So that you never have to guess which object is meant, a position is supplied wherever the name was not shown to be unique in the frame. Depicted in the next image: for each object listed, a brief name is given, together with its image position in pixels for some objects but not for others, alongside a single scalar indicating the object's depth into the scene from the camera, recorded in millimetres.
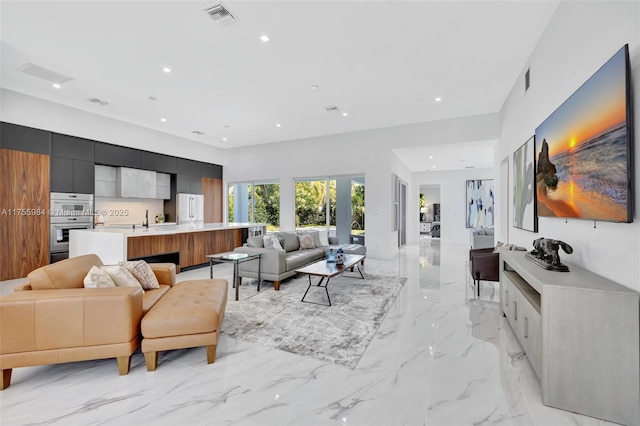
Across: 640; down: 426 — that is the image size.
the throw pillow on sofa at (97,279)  2328
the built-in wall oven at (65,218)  5371
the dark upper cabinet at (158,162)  7105
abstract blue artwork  9961
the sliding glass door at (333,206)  7773
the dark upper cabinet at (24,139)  4836
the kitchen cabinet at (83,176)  5766
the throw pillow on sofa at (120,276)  2594
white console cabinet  1572
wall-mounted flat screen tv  1716
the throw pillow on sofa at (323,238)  6265
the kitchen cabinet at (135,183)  6586
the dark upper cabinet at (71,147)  5480
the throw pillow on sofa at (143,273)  2904
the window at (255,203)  8859
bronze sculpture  2142
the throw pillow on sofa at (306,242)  5770
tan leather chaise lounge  1909
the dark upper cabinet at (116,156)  6184
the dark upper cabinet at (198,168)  8075
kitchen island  4395
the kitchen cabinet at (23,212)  4805
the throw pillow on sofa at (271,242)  4914
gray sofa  4391
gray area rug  2578
